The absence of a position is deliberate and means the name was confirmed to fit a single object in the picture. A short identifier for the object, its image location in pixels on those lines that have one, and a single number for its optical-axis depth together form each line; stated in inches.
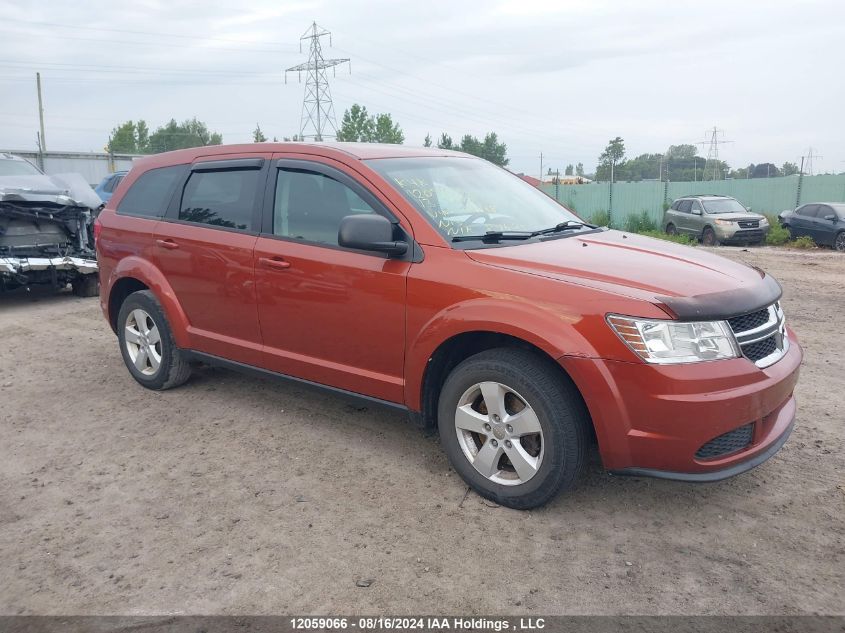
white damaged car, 344.5
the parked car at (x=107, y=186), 647.1
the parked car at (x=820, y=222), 681.6
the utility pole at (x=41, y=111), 1676.7
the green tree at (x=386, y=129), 2261.3
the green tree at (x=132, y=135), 2792.8
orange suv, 120.3
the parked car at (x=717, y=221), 741.9
